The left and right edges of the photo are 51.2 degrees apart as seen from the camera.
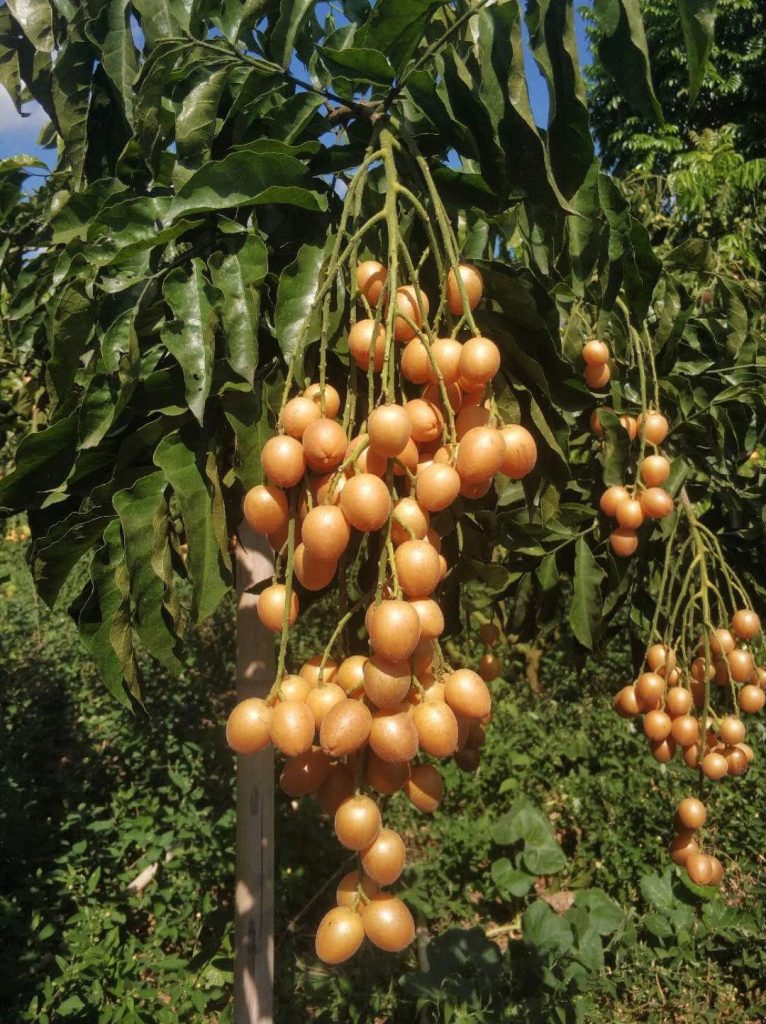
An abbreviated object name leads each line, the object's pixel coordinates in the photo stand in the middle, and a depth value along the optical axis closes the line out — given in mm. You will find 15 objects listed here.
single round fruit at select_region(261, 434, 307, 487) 726
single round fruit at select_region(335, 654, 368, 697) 747
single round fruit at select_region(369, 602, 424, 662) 663
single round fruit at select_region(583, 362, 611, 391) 1276
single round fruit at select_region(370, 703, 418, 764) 699
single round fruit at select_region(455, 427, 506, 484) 707
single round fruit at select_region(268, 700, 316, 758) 694
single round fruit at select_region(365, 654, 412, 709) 688
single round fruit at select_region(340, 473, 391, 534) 669
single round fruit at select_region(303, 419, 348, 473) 698
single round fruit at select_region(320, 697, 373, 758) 678
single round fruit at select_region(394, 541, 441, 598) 693
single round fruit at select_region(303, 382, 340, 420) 780
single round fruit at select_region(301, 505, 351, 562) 682
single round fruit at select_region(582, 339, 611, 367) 1237
